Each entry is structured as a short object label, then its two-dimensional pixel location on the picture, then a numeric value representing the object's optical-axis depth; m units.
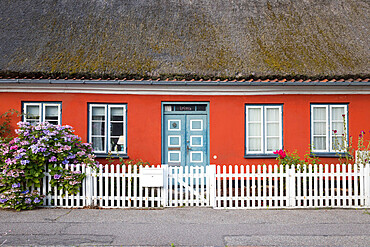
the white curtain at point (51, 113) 9.25
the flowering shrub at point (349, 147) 8.98
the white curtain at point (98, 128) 9.26
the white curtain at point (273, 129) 9.33
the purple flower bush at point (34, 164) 6.76
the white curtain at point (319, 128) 9.34
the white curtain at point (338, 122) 9.32
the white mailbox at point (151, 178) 6.93
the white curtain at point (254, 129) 9.33
